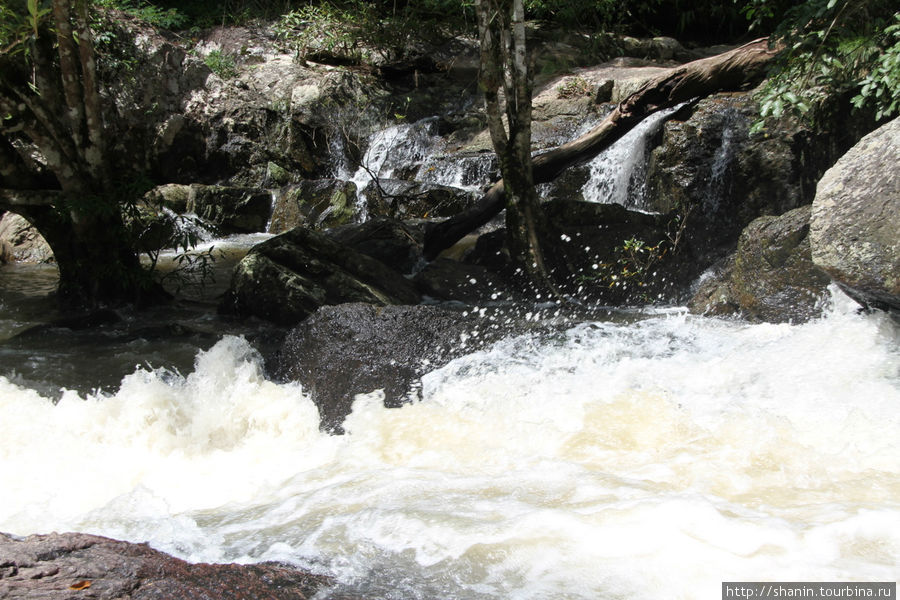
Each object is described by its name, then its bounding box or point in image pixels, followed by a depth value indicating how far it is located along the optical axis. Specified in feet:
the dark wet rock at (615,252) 21.95
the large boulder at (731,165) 22.94
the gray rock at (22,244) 31.07
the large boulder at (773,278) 17.04
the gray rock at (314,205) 32.68
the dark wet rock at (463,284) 22.66
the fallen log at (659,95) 23.17
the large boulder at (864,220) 12.87
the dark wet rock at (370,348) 15.39
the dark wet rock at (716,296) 18.59
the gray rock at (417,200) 30.66
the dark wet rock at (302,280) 20.17
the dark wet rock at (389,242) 24.98
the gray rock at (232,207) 33.94
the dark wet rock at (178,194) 34.45
